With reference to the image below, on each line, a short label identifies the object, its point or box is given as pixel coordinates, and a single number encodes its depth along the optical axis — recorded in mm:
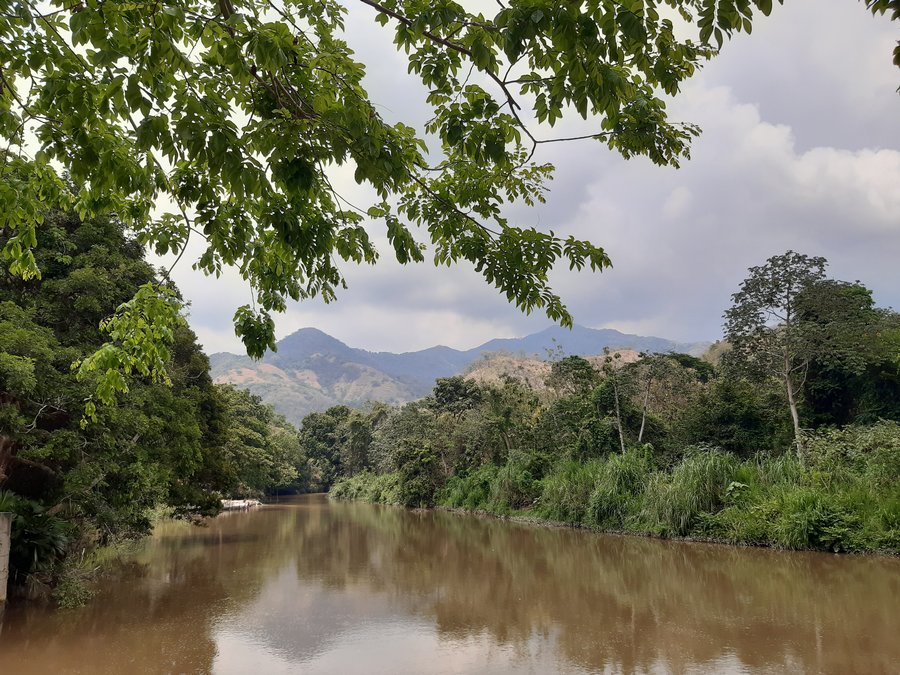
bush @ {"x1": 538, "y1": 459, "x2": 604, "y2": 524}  17141
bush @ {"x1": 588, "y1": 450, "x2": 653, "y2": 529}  15617
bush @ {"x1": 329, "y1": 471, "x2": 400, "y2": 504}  33156
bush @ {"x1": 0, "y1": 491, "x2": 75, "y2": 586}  8570
